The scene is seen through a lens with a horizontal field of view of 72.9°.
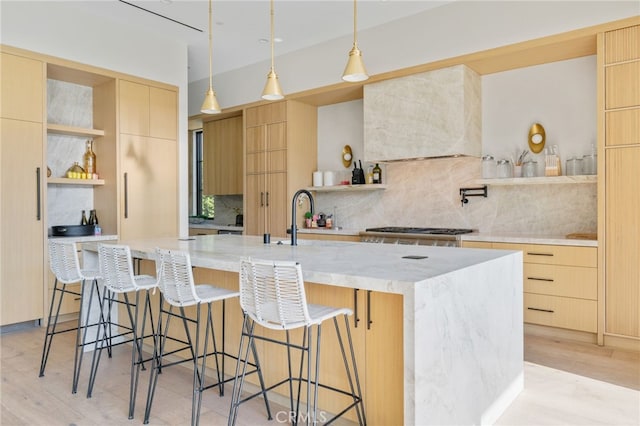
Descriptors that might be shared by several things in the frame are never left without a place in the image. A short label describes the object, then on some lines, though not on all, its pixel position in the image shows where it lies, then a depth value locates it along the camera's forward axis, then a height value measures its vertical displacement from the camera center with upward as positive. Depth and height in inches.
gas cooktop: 171.2 -9.9
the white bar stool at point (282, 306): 69.8 -16.7
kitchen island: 65.3 -18.1
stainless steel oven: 164.4 -11.6
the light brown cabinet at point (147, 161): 193.2 +22.1
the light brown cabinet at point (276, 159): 222.4 +25.5
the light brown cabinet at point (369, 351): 79.3 -27.8
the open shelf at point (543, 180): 146.0 +9.4
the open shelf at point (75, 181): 175.1 +11.5
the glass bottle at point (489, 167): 175.6 +16.0
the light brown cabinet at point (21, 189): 156.4 +7.3
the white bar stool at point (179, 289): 88.4 -17.0
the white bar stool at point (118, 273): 102.7 -15.8
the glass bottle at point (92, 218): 197.2 -4.4
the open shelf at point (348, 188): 203.0 +9.4
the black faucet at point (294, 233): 118.3 -7.1
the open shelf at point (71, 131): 173.9 +32.9
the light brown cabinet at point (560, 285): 138.3 -26.4
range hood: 166.9 +37.0
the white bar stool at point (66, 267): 117.0 -16.2
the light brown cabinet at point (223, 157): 262.5 +31.9
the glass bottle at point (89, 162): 194.5 +20.8
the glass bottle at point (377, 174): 206.8 +15.7
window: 310.2 +25.0
